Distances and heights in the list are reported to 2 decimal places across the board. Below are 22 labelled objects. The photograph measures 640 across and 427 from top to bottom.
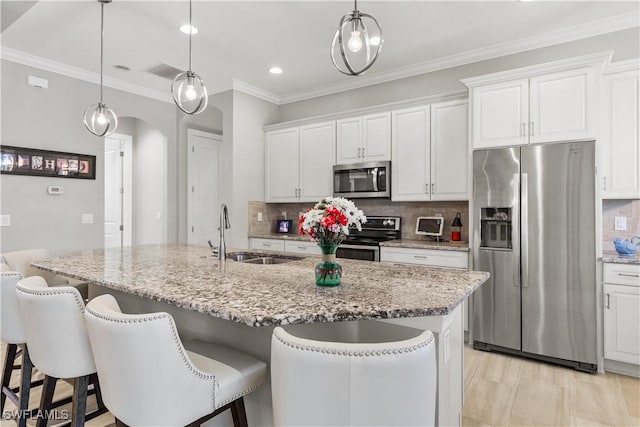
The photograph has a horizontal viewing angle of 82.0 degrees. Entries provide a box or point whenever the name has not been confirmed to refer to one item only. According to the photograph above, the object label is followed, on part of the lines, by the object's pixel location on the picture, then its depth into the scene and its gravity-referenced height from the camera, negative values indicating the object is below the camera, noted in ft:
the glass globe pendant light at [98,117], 10.03 +2.60
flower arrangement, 4.92 -0.11
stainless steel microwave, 13.39 +1.25
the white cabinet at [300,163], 14.90 +2.13
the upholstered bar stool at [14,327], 6.09 -1.96
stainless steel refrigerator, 9.25 -1.01
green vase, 5.21 -0.82
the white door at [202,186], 17.84 +1.37
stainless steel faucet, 8.20 -0.33
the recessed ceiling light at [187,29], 10.57 +5.36
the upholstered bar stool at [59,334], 4.72 -1.61
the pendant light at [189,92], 8.32 +2.74
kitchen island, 4.06 -1.05
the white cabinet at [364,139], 13.39 +2.81
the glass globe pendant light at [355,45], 5.63 +2.63
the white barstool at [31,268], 8.93 -1.37
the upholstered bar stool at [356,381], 3.06 -1.43
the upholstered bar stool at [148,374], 3.64 -1.67
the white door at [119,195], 19.29 +0.93
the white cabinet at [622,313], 8.87 -2.43
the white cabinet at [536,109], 9.39 +2.83
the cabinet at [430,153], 11.82 +2.03
